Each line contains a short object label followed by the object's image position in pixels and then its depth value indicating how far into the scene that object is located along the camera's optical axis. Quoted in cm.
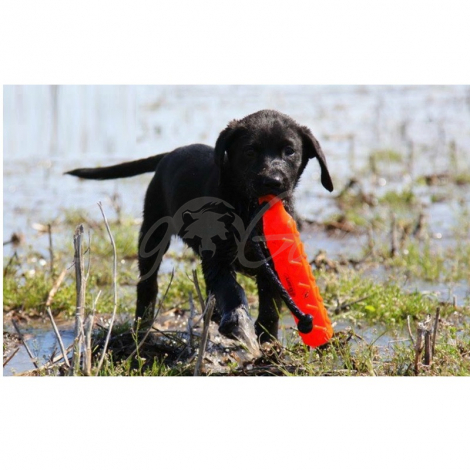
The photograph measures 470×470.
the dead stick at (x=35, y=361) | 958
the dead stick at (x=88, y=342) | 835
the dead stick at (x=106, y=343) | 862
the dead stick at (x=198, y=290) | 975
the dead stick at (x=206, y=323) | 888
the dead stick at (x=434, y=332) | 948
